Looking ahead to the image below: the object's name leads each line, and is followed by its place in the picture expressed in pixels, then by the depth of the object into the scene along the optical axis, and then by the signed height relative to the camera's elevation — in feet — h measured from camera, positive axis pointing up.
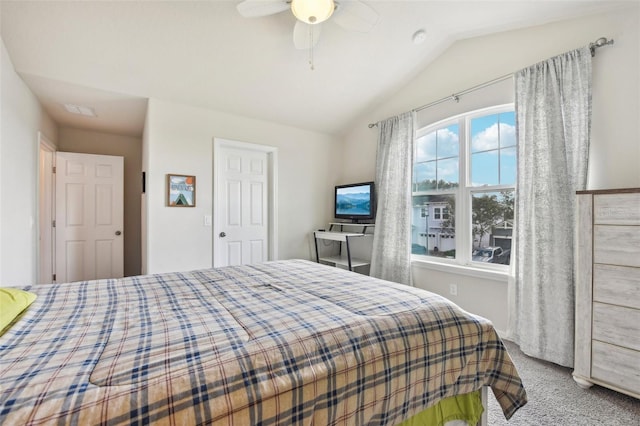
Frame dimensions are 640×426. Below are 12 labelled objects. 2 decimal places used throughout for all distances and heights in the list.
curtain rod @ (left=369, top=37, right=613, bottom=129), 6.61 +3.99
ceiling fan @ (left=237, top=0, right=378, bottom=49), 6.18 +4.62
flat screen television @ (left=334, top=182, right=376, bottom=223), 12.20 +0.46
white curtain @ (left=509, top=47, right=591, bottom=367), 6.73 +0.46
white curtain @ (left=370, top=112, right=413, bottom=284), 10.79 +0.44
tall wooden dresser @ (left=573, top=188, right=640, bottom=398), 5.39 -1.57
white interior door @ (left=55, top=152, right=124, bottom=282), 12.28 -0.22
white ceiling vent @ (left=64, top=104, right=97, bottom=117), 10.32 +3.85
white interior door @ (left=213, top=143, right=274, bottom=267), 11.51 +0.30
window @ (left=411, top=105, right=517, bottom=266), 8.81 +0.84
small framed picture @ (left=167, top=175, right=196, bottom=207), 10.20 +0.77
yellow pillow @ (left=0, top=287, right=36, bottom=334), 3.24 -1.19
